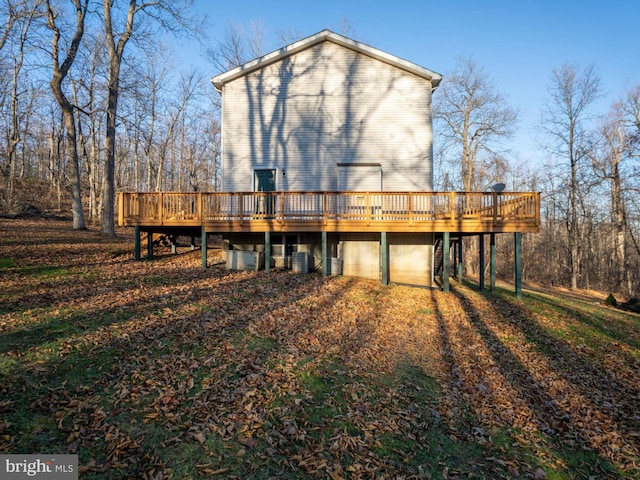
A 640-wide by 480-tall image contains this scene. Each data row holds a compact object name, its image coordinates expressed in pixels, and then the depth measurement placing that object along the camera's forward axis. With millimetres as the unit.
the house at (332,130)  12977
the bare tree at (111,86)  14719
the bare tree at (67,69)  12906
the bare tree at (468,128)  27781
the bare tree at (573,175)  25803
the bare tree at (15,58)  12023
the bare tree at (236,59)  25391
